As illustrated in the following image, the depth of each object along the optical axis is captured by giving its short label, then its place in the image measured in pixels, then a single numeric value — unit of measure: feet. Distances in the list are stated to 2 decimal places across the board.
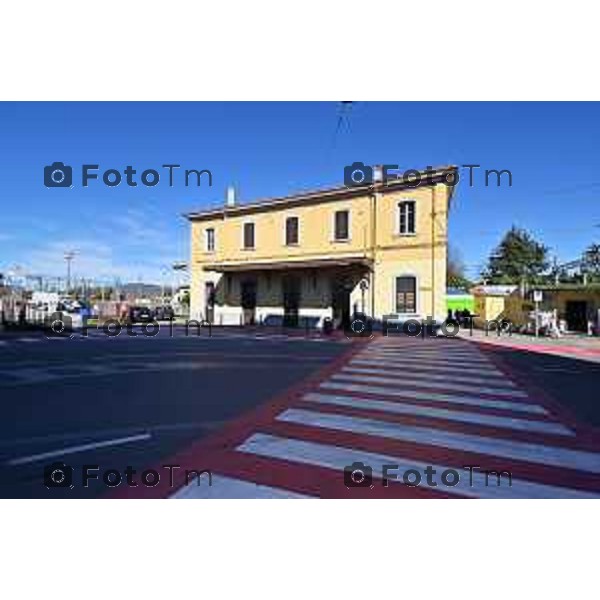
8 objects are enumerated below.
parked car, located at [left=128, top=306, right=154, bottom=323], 107.34
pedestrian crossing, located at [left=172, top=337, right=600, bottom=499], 14.33
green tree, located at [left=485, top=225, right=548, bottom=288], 216.95
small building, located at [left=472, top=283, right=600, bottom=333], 89.42
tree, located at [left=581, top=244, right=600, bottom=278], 138.76
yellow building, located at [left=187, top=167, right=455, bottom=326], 74.90
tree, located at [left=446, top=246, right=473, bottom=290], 180.77
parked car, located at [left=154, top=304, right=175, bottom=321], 122.31
